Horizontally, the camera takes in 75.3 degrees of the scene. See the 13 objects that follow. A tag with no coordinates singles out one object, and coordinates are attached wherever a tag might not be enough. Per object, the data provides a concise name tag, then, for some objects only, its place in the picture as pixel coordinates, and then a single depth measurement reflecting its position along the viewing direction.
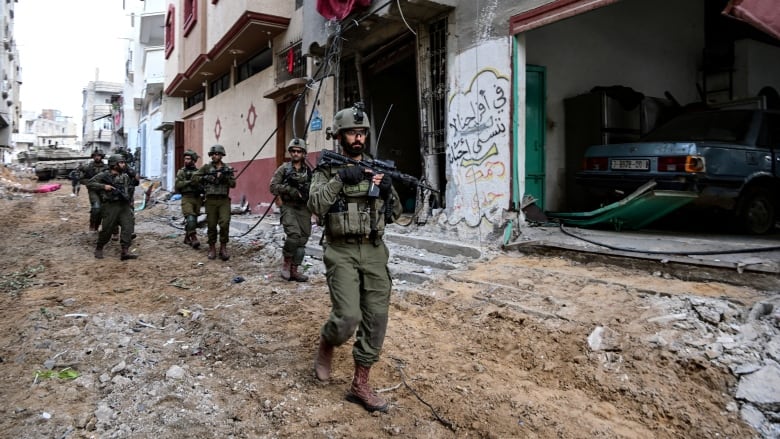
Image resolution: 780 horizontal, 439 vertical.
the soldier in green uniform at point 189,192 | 8.21
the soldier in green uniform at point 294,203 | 6.05
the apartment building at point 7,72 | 29.65
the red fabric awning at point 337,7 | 7.86
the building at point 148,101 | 24.12
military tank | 28.58
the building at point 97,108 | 53.66
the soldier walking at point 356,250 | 2.96
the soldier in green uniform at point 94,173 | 9.16
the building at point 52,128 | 77.69
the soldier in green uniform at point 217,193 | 7.45
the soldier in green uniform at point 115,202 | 7.46
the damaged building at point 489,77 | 6.30
